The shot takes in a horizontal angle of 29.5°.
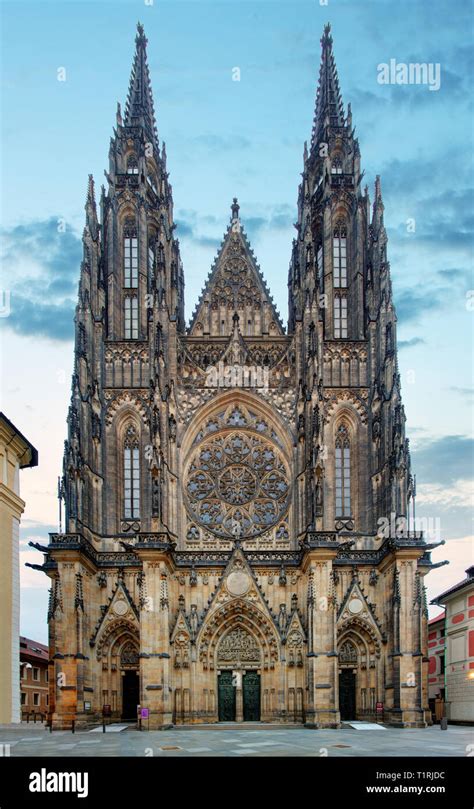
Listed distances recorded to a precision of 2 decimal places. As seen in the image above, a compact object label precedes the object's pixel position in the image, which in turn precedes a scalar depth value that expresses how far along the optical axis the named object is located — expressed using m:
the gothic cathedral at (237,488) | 46.16
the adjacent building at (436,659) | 65.56
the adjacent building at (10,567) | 34.41
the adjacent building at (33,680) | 74.06
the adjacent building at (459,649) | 53.38
